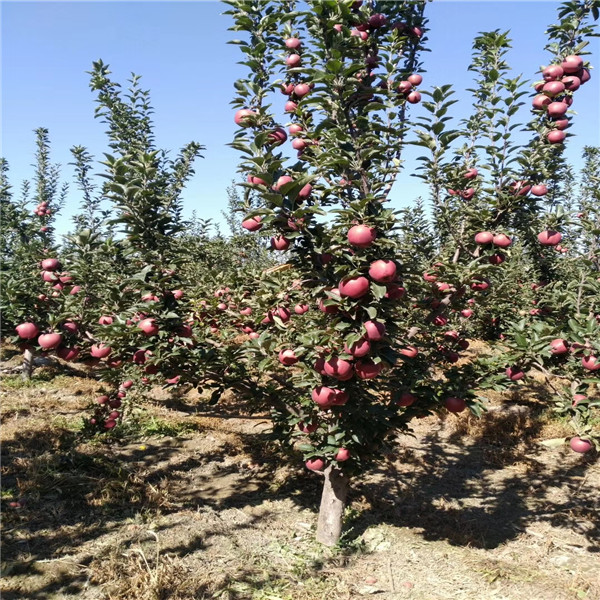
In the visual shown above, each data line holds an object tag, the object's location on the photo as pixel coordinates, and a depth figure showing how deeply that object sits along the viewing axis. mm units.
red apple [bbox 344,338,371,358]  3193
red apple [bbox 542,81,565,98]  4133
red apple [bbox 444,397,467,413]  4051
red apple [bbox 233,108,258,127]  3510
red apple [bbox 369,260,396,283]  3055
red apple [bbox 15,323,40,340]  4020
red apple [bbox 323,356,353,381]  3264
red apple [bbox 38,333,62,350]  3941
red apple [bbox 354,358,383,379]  3316
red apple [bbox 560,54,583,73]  4070
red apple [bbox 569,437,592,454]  4080
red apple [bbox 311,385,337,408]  3557
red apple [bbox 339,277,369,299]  3084
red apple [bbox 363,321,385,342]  3137
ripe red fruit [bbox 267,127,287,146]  3574
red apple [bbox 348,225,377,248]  3035
